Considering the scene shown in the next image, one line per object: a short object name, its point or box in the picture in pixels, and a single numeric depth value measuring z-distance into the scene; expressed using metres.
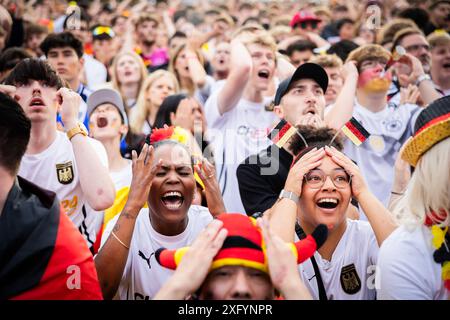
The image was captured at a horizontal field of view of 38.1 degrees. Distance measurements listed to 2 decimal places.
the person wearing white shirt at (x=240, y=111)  5.84
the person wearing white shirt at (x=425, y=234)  2.89
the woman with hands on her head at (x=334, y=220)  3.54
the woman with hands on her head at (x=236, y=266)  2.63
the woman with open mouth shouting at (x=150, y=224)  3.53
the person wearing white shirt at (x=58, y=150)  3.97
